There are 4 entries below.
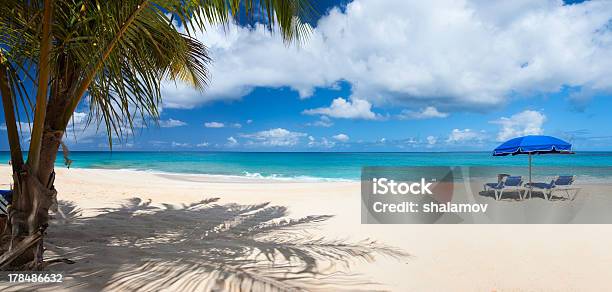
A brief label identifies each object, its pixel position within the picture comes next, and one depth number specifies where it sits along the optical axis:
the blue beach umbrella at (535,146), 8.49
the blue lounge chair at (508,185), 9.15
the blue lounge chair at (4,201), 3.51
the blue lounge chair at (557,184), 9.03
